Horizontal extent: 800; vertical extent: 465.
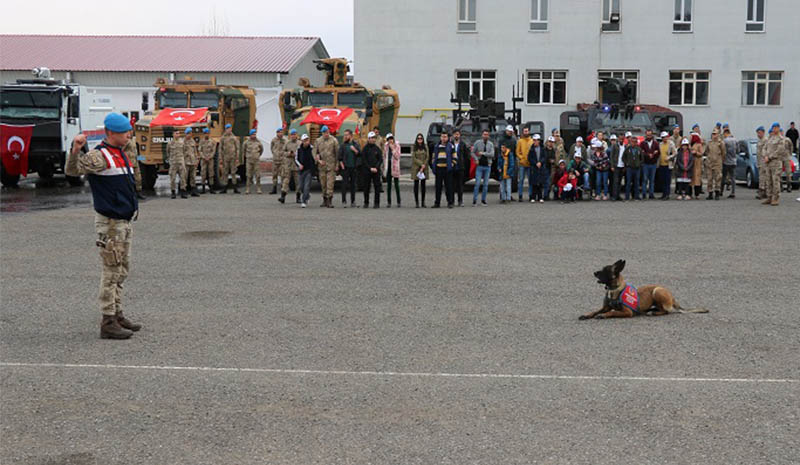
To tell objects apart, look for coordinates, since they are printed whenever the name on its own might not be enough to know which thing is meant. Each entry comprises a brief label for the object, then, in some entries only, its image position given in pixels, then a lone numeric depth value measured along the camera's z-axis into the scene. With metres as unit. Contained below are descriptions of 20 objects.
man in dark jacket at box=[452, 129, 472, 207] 20.75
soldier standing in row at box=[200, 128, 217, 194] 24.47
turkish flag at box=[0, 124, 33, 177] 25.97
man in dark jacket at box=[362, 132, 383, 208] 20.58
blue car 27.07
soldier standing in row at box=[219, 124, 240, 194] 25.36
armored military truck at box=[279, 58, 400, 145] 24.94
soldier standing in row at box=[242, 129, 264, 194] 24.75
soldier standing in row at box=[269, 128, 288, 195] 24.23
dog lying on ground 8.68
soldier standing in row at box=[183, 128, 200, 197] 23.38
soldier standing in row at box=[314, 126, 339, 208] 20.66
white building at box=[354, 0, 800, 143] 38.38
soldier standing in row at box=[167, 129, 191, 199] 22.89
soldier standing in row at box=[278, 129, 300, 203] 22.41
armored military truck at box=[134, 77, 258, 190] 25.17
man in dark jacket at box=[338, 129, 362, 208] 20.80
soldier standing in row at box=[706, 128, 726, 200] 22.47
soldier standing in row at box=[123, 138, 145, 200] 20.28
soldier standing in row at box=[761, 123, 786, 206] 19.83
